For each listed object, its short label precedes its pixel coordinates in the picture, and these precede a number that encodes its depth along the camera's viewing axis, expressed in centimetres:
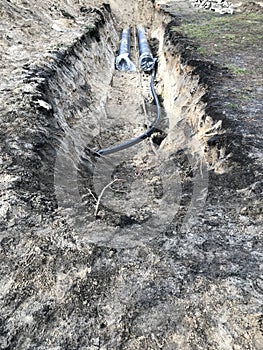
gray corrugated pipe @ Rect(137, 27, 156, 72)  1182
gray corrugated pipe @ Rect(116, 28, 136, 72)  1205
